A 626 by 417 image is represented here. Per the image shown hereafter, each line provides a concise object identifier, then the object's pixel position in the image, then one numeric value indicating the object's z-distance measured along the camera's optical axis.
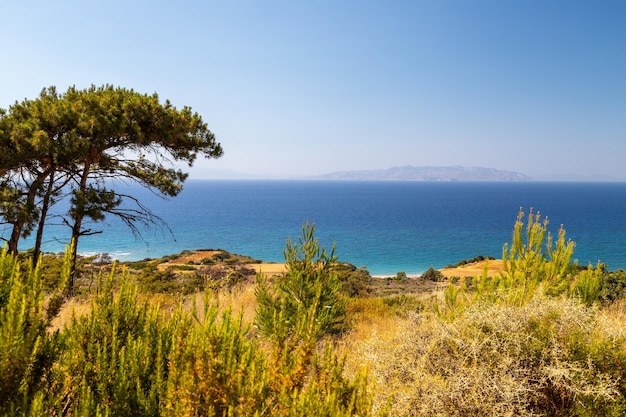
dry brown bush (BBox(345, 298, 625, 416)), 3.58
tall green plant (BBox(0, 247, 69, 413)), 1.94
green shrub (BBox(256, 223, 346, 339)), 7.52
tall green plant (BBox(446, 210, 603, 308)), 7.61
